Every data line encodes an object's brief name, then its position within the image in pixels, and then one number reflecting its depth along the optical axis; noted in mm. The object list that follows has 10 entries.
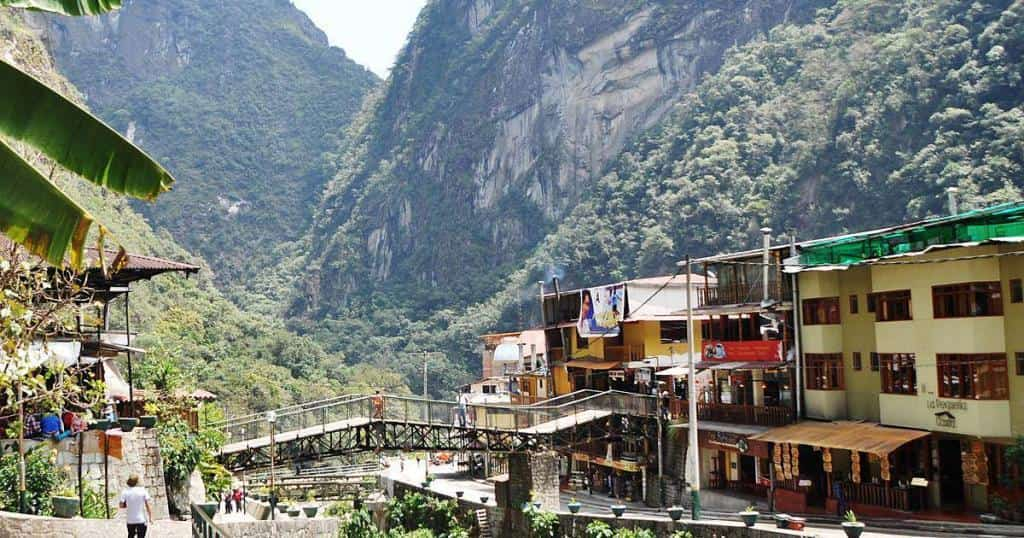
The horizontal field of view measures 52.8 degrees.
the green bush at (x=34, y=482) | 20438
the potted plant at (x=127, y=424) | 24359
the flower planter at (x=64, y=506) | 18266
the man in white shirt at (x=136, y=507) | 15797
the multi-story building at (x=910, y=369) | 27672
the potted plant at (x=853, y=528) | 21141
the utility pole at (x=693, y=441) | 27209
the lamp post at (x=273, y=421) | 33250
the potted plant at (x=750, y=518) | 23359
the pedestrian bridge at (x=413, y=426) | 38031
